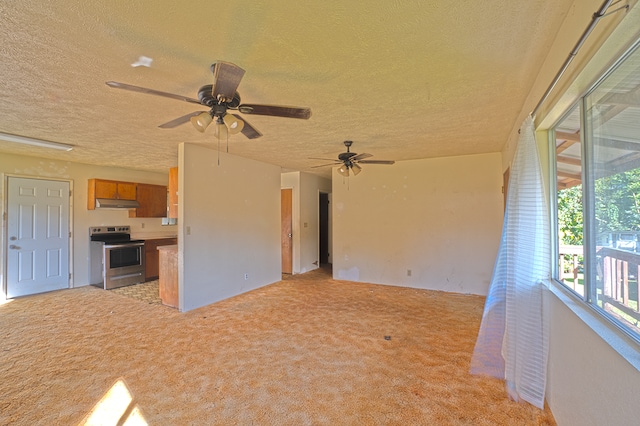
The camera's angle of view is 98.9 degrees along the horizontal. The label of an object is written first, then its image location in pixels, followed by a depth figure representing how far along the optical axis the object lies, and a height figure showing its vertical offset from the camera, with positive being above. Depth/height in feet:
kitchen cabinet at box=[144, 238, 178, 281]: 18.62 -2.93
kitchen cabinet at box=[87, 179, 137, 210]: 17.40 +1.65
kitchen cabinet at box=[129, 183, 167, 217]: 19.67 +1.06
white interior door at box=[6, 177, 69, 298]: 14.71 -1.17
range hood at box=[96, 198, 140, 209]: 17.47 +0.78
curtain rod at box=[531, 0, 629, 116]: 3.24 +2.41
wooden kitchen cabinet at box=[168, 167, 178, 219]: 13.93 +1.25
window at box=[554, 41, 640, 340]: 3.51 +0.30
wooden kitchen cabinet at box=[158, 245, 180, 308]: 13.30 -3.10
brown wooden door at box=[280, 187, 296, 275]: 20.47 -1.73
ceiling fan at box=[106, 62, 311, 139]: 5.96 +2.36
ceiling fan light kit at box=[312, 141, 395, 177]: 12.39 +2.52
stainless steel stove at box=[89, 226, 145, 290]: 16.87 -2.79
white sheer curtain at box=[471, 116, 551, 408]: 5.90 -1.34
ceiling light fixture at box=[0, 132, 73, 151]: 10.99 +3.18
